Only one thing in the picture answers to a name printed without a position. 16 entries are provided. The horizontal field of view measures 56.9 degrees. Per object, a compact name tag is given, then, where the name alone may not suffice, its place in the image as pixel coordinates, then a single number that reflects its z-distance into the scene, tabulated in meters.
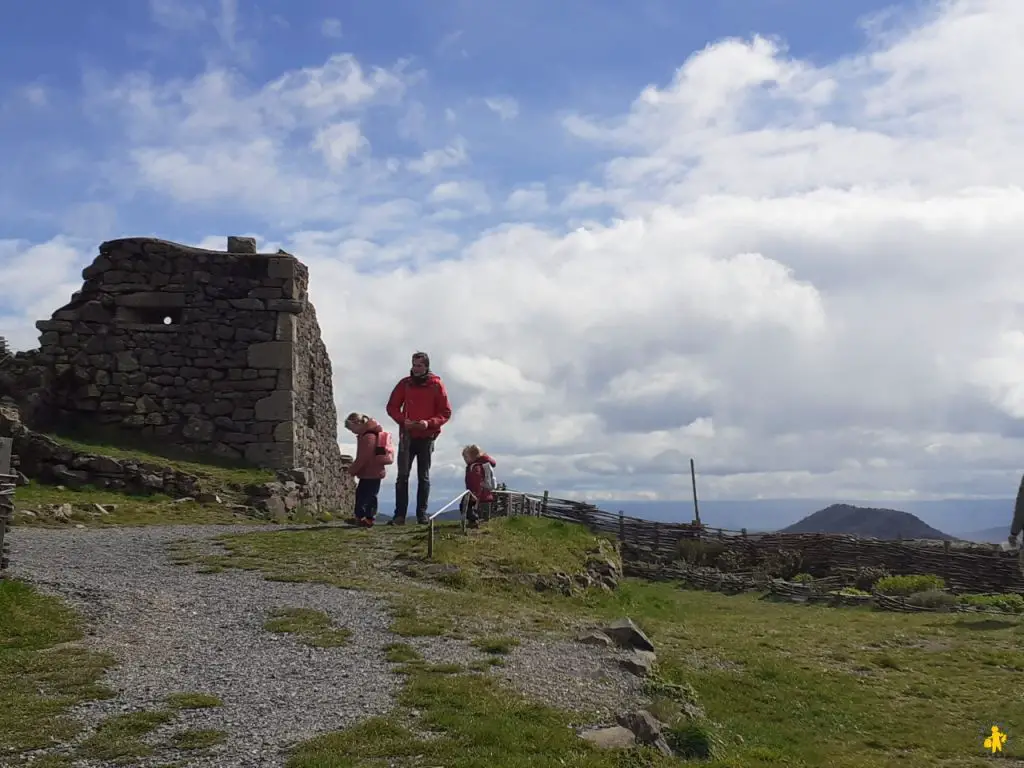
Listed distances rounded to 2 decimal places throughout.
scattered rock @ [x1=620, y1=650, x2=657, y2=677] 9.70
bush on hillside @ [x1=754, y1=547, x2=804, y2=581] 28.12
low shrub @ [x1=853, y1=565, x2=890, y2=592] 25.55
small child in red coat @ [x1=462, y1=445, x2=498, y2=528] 16.78
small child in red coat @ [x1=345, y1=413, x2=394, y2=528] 17.45
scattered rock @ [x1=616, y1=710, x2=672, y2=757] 7.22
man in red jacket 17.11
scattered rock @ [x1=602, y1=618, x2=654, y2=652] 10.97
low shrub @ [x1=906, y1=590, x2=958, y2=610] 21.55
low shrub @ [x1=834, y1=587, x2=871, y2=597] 22.58
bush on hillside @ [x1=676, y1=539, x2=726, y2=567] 29.53
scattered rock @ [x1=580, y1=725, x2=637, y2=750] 6.96
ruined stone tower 21.30
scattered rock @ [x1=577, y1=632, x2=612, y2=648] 10.71
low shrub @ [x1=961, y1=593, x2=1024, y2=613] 21.39
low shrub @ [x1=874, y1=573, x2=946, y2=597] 23.70
